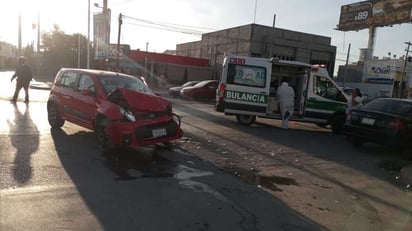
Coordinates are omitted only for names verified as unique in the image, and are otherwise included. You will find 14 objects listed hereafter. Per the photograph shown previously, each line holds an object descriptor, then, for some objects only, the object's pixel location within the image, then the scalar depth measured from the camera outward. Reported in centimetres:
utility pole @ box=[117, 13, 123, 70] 3071
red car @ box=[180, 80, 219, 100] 2695
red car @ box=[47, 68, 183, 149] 816
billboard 5106
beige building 4706
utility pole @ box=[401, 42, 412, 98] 5291
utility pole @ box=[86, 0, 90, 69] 3550
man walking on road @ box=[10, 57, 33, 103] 1606
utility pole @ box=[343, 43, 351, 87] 5788
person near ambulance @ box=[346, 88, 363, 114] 1502
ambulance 1399
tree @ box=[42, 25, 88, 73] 5853
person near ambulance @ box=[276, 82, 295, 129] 1398
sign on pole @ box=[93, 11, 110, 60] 2708
